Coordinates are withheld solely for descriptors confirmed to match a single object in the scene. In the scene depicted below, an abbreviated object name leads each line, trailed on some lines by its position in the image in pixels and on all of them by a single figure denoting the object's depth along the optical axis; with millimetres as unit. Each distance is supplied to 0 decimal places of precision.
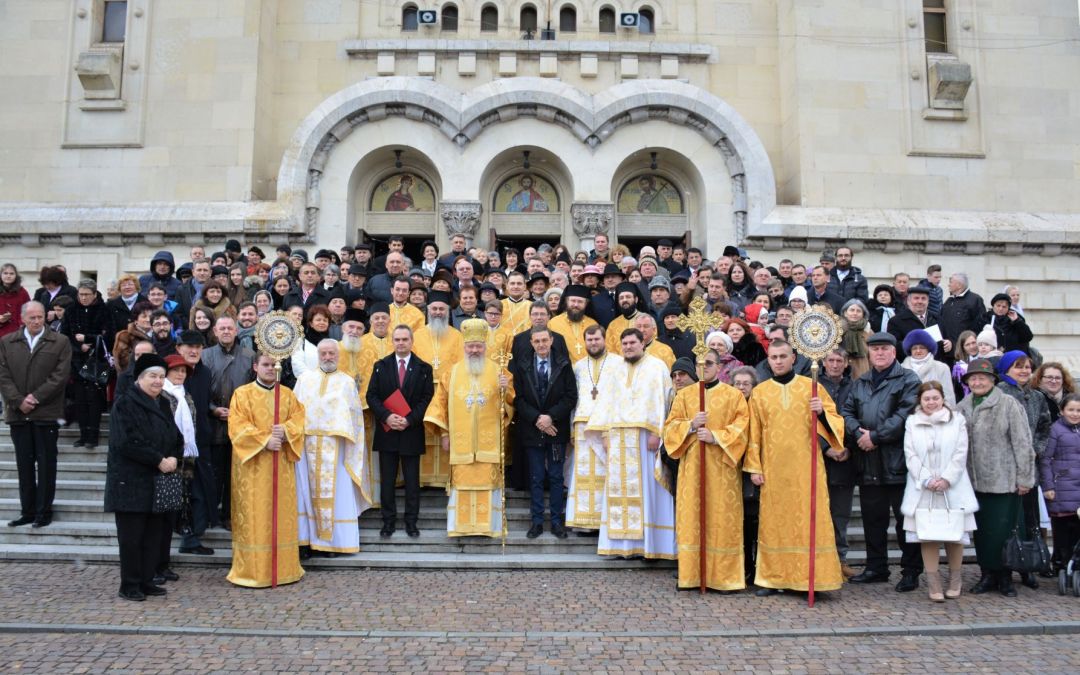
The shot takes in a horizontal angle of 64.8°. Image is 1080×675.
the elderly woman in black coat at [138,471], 6992
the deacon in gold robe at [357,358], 9225
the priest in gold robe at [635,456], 8047
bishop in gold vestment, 8500
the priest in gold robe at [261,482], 7504
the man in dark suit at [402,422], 8492
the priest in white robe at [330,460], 8203
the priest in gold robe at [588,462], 8398
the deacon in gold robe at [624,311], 9562
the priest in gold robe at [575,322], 9555
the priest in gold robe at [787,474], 7141
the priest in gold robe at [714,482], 7328
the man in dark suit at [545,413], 8469
